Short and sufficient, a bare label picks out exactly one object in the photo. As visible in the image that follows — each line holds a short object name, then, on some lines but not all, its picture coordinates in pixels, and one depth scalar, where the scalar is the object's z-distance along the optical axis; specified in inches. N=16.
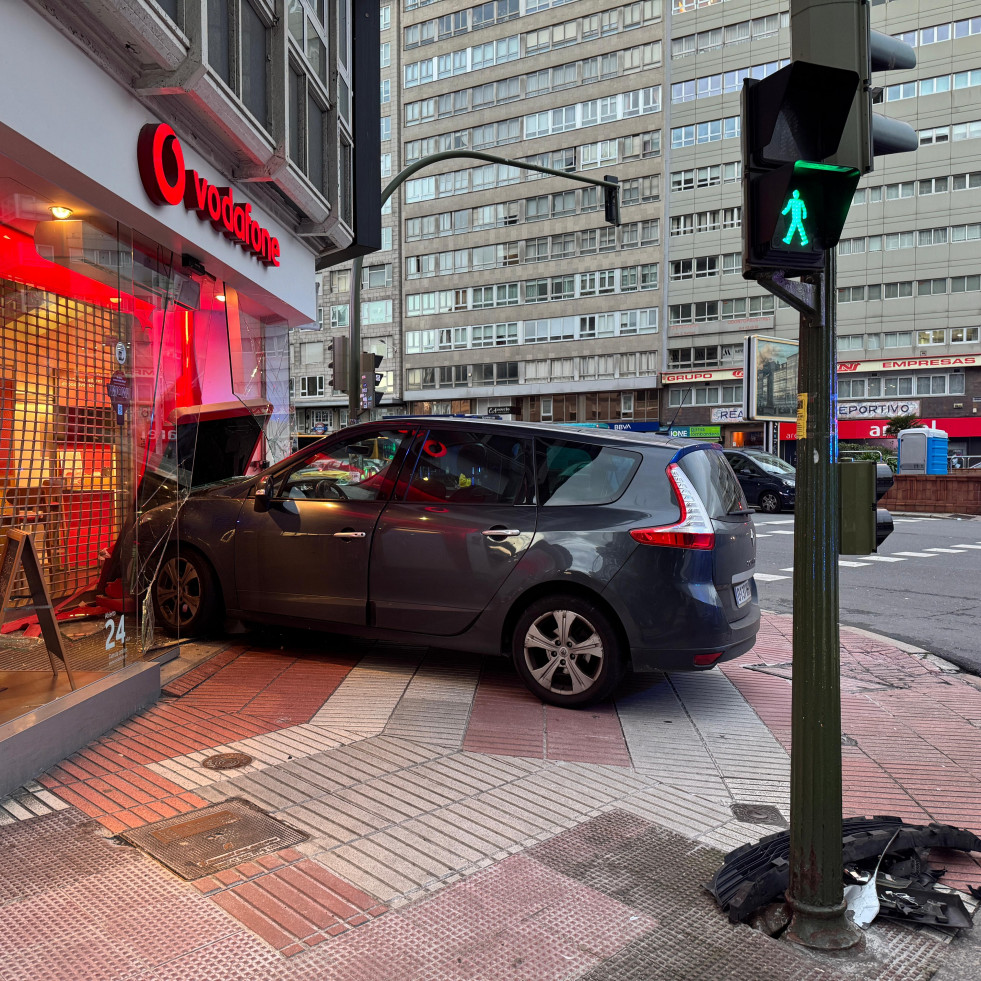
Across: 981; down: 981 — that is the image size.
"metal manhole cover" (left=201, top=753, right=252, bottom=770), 168.7
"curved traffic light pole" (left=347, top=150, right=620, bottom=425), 565.0
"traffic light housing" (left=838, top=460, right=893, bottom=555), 111.0
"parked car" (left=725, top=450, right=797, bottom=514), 970.1
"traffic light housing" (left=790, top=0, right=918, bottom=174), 106.2
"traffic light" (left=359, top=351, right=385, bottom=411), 581.9
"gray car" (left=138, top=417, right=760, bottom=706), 207.3
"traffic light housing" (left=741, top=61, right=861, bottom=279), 102.0
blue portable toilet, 1169.5
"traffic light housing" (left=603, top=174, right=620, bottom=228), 675.4
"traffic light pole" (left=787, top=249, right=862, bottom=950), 112.0
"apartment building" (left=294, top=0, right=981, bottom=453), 2054.6
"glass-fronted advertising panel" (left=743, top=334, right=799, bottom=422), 961.5
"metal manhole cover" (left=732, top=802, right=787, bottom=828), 153.8
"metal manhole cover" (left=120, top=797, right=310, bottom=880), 129.7
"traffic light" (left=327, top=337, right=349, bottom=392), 594.7
